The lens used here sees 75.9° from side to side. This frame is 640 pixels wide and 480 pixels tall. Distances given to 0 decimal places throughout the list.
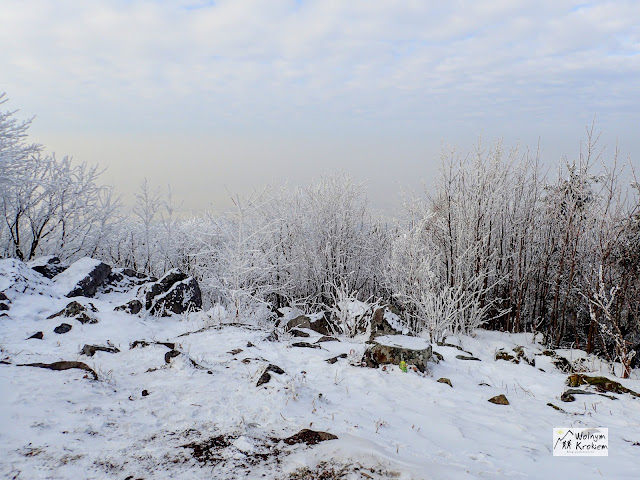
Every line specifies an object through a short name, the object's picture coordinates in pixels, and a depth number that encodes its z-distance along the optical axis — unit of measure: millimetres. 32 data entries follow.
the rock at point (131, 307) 8576
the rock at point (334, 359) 5944
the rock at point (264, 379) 4446
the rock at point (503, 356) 7664
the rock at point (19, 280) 8198
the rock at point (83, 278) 9367
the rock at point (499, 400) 4883
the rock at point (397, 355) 5836
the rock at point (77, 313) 7312
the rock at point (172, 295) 9039
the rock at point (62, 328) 6711
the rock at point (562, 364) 7359
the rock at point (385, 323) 8701
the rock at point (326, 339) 7488
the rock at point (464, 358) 7040
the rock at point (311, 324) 10086
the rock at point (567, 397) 5250
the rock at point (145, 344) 5840
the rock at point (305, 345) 6840
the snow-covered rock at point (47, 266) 10102
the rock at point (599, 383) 5724
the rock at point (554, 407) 4793
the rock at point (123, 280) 10450
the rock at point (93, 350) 5414
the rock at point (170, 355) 5152
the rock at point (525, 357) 7496
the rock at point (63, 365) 4443
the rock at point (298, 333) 8192
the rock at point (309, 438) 3160
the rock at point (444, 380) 5465
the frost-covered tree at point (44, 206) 12414
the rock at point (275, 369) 4787
